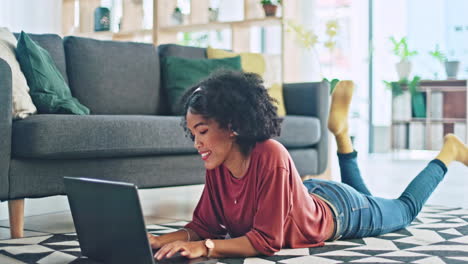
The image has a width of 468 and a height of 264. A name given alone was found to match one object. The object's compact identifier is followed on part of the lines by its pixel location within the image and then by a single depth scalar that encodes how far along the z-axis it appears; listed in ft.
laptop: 4.74
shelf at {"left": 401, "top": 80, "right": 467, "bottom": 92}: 21.75
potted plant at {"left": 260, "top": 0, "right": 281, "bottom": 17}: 15.64
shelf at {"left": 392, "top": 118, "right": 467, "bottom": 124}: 21.71
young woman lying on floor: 5.59
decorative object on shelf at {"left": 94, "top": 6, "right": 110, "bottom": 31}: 18.62
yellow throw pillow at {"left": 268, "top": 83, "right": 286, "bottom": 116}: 12.32
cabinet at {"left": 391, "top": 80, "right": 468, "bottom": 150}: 22.03
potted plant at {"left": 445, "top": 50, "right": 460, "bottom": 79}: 21.52
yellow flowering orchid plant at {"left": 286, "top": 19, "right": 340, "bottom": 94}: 13.80
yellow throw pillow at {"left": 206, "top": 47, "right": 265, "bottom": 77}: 12.53
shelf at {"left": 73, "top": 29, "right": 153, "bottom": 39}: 18.48
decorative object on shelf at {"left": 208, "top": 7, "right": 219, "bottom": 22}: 17.06
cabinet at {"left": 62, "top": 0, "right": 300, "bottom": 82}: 15.78
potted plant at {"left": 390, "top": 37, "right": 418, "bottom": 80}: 22.27
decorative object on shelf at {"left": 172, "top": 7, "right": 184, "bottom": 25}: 17.40
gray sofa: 7.55
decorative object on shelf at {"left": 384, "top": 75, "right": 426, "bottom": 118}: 22.02
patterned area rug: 5.76
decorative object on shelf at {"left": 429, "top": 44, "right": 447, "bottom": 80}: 22.09
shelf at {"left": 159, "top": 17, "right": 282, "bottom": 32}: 15.66
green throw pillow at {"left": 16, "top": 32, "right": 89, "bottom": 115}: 8.68
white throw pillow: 8.02
